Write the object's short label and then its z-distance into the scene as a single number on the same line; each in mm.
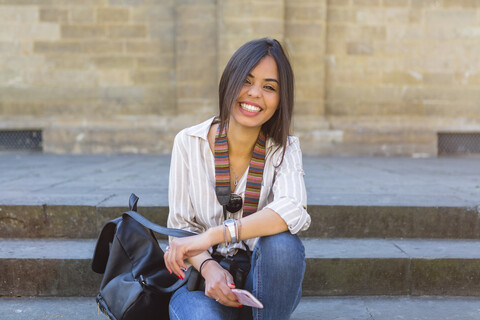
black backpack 1458
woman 1416
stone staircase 2193
